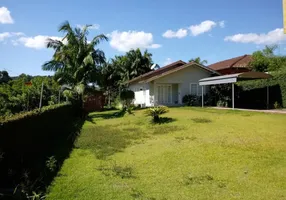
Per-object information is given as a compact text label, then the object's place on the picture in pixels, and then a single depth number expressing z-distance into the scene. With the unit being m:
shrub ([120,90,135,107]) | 23.91
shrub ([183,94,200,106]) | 20.70
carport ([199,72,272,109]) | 16.32
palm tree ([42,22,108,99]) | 17.93
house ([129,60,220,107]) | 21.27
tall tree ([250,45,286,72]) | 27.36
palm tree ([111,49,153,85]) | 31.62
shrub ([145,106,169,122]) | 12.06
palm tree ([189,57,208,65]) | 37.94
